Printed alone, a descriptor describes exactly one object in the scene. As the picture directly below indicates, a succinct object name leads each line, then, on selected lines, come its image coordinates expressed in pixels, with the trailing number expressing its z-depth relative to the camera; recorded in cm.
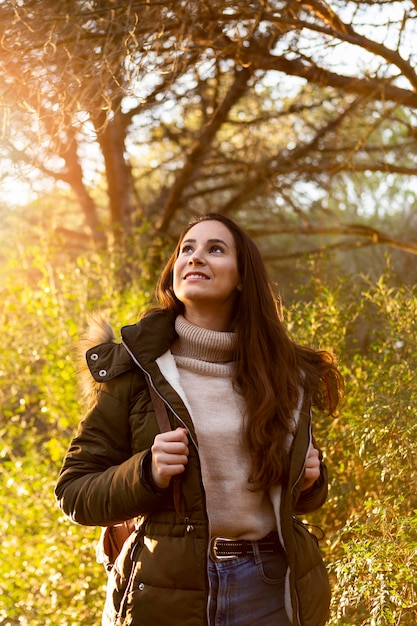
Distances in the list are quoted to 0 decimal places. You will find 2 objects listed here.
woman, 209
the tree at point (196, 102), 363
